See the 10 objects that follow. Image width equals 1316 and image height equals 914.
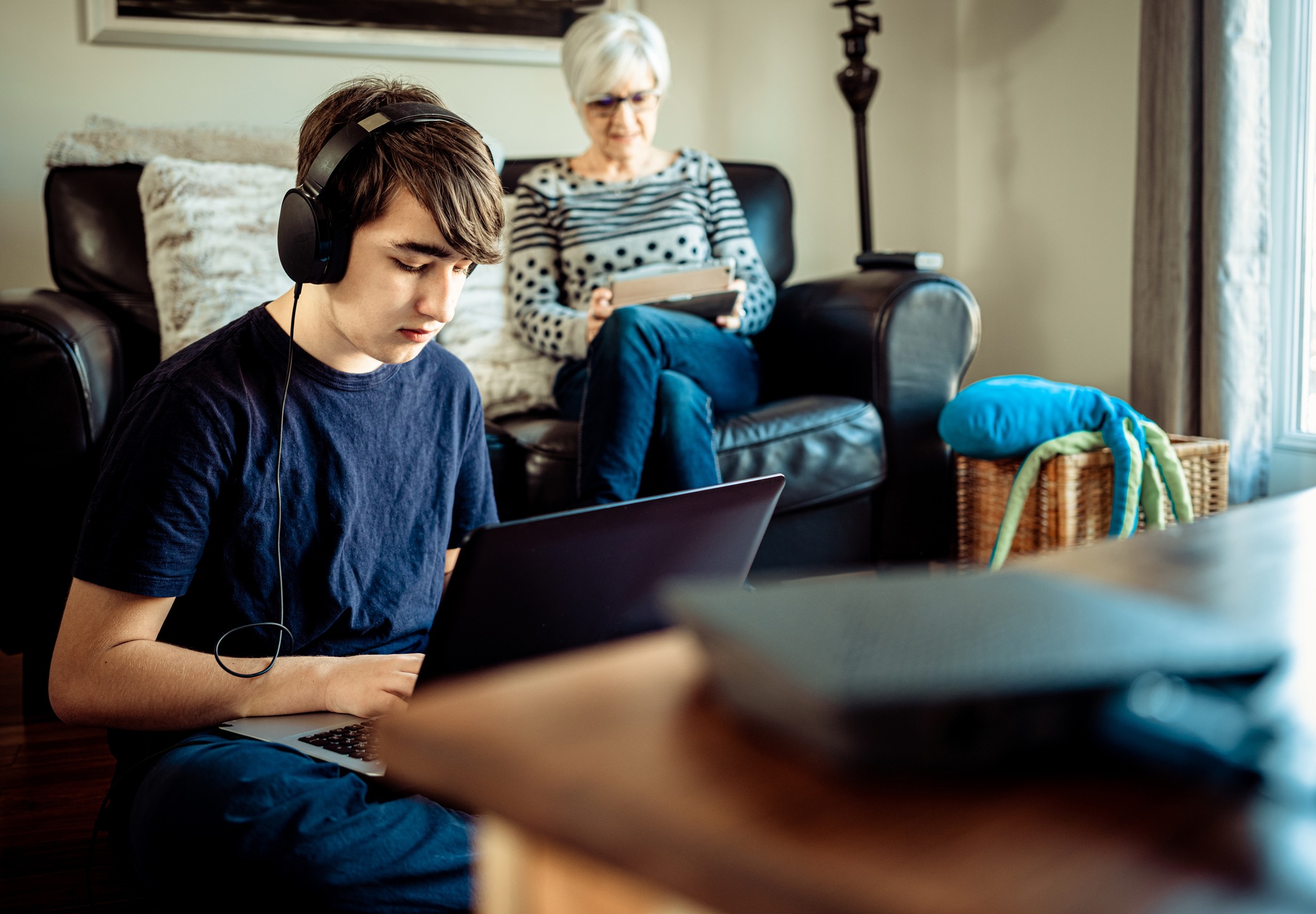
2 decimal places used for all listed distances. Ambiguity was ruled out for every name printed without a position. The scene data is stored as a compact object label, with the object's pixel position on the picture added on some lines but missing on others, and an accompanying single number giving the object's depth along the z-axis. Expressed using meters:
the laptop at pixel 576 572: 0.69
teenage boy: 0.84
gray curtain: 2.36
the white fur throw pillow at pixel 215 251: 2.02
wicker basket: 1.99
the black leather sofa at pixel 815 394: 1.88
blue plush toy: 1.94
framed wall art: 2.54
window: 2.46
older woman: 1.97
